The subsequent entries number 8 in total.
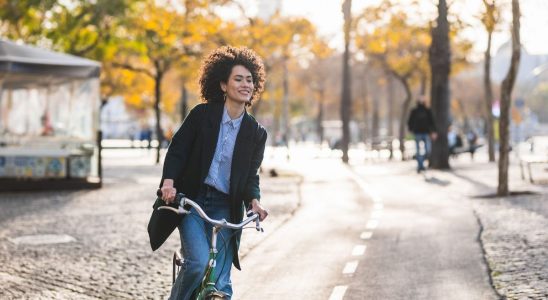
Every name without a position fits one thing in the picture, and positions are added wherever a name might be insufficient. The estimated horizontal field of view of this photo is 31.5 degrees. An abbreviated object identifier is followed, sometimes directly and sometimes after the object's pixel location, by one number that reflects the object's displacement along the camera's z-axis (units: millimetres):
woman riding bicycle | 4906
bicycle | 4566
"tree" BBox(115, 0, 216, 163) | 31844
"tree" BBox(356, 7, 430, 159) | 40375
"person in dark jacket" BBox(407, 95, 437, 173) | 22375
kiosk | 19906
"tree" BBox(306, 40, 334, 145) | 70812
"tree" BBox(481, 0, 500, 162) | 33000
